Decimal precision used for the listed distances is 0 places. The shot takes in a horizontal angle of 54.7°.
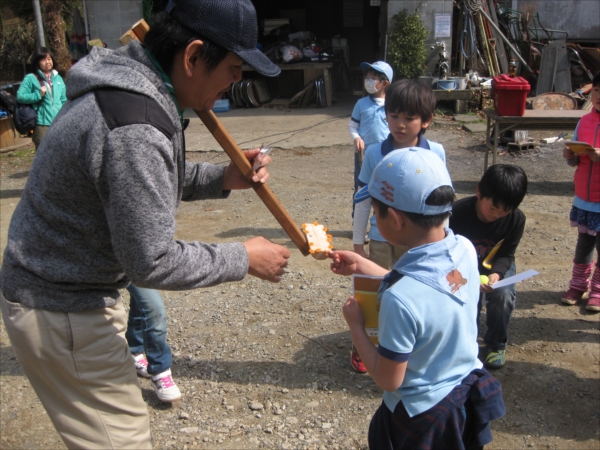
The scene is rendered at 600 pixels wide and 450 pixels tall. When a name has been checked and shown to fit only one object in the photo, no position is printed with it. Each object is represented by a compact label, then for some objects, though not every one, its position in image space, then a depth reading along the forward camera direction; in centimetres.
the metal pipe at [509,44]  1165
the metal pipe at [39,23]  1022
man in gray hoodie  159
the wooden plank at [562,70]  1166
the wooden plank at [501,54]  1225
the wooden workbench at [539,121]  676
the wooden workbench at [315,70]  1287
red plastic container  661
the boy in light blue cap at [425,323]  171
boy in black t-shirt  300
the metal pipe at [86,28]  1315
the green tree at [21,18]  1789
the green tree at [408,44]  1128
